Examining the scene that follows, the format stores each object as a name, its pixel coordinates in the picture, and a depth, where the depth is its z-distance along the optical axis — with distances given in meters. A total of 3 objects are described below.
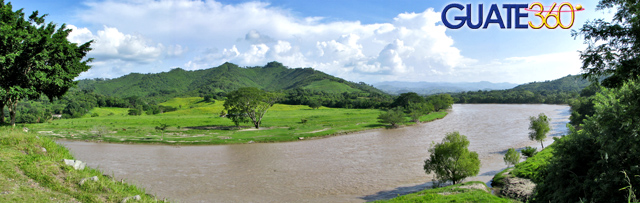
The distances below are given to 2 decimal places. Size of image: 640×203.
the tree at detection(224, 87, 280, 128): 60.59
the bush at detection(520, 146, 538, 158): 35.00
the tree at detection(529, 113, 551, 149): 39.00
